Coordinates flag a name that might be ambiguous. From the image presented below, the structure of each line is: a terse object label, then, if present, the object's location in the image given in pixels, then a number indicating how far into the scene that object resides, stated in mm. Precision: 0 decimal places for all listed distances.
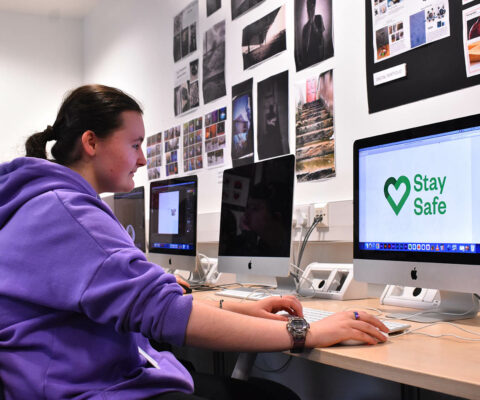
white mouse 1071
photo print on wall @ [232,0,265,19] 2610
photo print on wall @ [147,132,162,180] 3500
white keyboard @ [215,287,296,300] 1840
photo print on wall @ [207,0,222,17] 2895
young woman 901
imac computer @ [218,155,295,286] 1861
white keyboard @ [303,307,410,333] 1179
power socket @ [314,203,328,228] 2045
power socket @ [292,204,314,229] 2135
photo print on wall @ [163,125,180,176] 3281
